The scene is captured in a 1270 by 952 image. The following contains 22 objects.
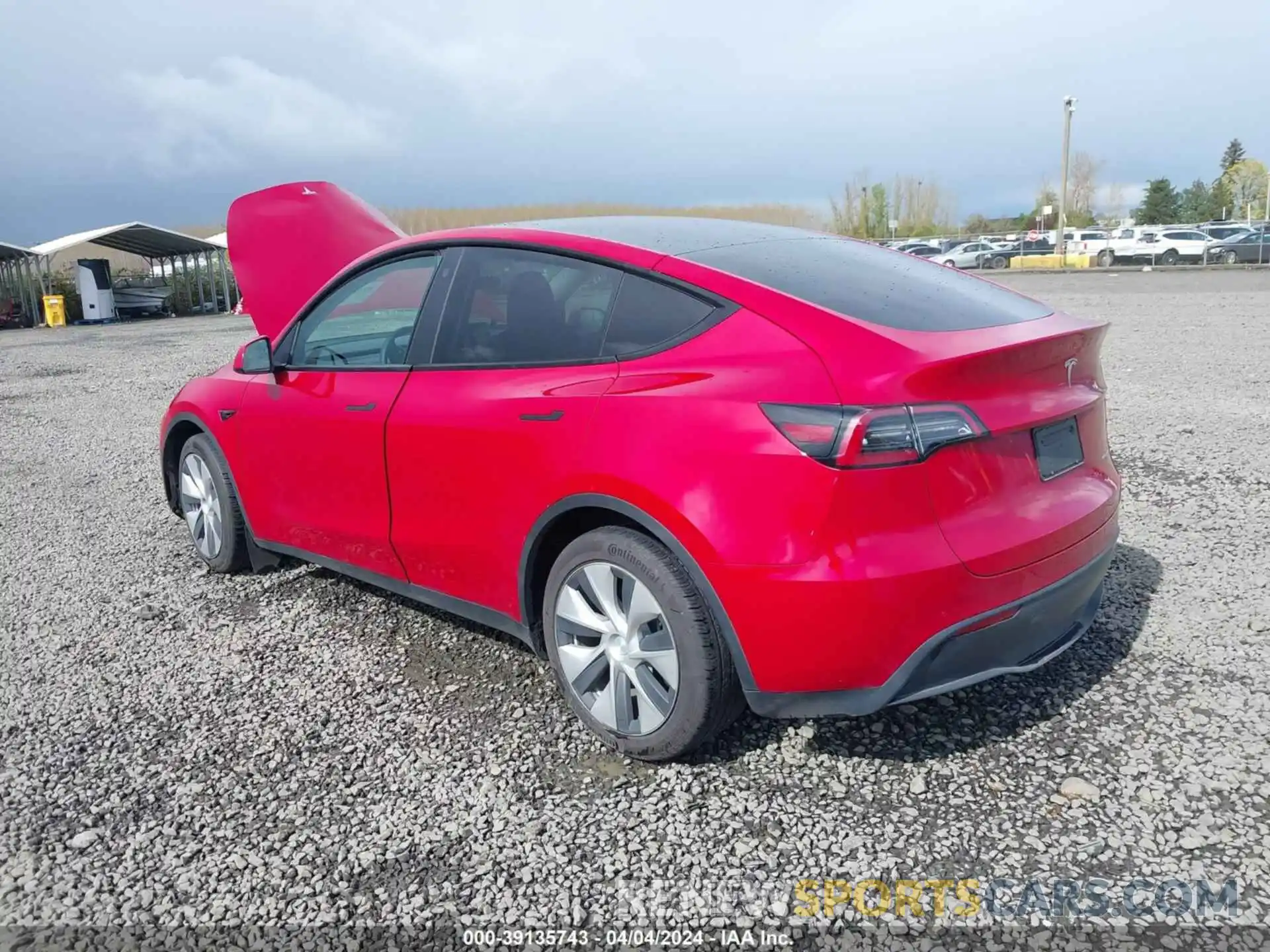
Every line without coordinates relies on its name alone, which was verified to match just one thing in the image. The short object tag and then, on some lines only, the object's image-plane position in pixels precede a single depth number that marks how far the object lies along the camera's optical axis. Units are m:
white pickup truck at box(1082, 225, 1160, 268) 40.88
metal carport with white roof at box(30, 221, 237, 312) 31.58
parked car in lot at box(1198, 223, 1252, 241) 38.59
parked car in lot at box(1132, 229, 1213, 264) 39.03
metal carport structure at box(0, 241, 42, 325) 33.28
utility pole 46.16
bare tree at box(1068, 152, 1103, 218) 88.25
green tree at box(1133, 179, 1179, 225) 77.00
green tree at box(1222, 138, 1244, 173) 106.56
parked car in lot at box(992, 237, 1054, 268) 47.37
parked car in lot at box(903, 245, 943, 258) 46.36
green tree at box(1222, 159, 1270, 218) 83.28
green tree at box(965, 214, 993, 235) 78.06
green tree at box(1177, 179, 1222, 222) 76.88
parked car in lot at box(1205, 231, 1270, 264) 37.16
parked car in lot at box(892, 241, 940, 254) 47.97
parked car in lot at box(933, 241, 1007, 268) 45.56
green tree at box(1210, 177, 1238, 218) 75.62
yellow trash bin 31.73
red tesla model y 2.50
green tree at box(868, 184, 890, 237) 87.78
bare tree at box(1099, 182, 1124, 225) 81.64
